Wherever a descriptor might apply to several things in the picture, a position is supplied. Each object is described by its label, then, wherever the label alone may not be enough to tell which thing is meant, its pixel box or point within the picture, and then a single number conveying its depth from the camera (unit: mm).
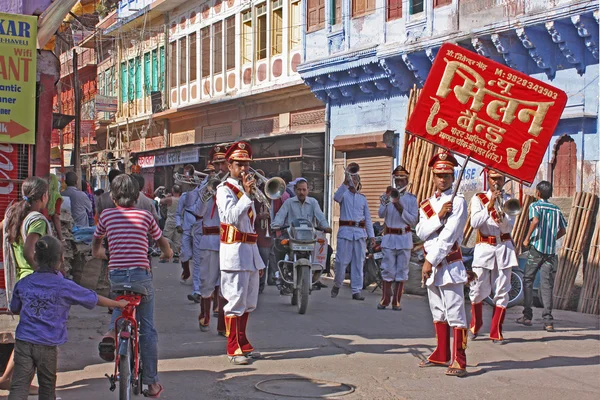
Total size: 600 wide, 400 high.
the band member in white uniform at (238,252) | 8484
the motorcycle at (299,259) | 12023
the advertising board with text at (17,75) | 7934
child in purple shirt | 5816
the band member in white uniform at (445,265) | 8188
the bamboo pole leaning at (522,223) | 15212
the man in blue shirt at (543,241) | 11375
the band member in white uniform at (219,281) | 9945
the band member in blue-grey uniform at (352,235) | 13984
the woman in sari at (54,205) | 9151
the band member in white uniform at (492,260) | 10008
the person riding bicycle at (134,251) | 6684
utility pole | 21719
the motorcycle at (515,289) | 13070
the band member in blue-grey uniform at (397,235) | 13047
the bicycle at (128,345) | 6129
